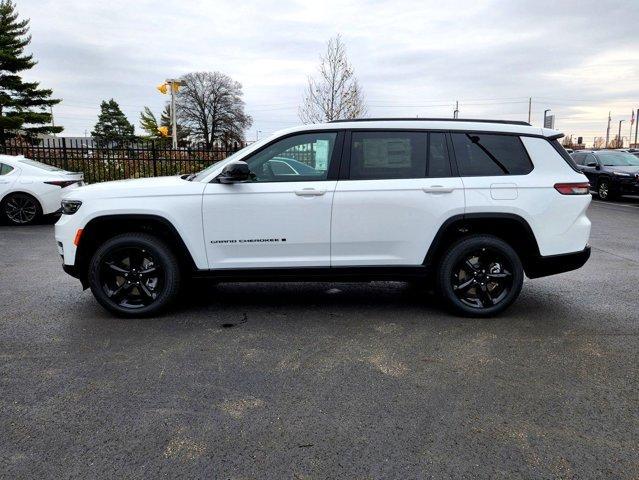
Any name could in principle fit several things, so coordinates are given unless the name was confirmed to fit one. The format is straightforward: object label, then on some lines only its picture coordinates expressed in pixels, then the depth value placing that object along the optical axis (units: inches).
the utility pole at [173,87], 798.4
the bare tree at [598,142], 3612.2
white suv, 179.0
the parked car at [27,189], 408.8
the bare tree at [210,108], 2709.2
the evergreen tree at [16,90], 1589.6
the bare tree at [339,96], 810.2
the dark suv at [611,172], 644.7
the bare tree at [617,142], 3023.6
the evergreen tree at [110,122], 3521.2
